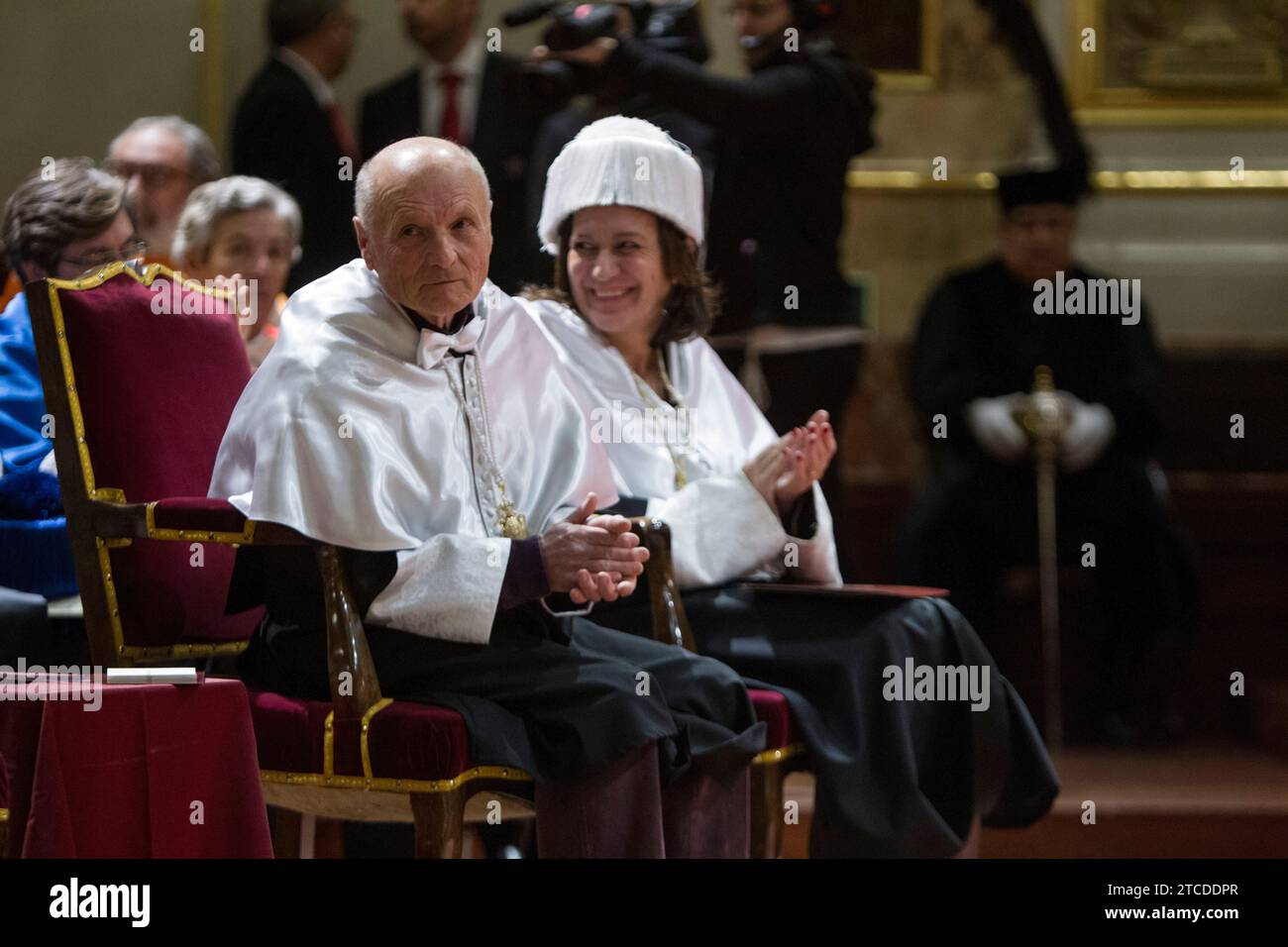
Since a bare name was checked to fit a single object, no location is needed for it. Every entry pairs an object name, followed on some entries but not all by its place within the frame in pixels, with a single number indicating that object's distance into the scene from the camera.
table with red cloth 5.30
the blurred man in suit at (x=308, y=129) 10.23
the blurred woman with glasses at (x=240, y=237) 8.32
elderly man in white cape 5.91
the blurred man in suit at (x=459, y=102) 10.74
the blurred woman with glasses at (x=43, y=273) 7.25
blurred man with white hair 9.16
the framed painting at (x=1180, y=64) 13.80
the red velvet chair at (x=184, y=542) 5.86
